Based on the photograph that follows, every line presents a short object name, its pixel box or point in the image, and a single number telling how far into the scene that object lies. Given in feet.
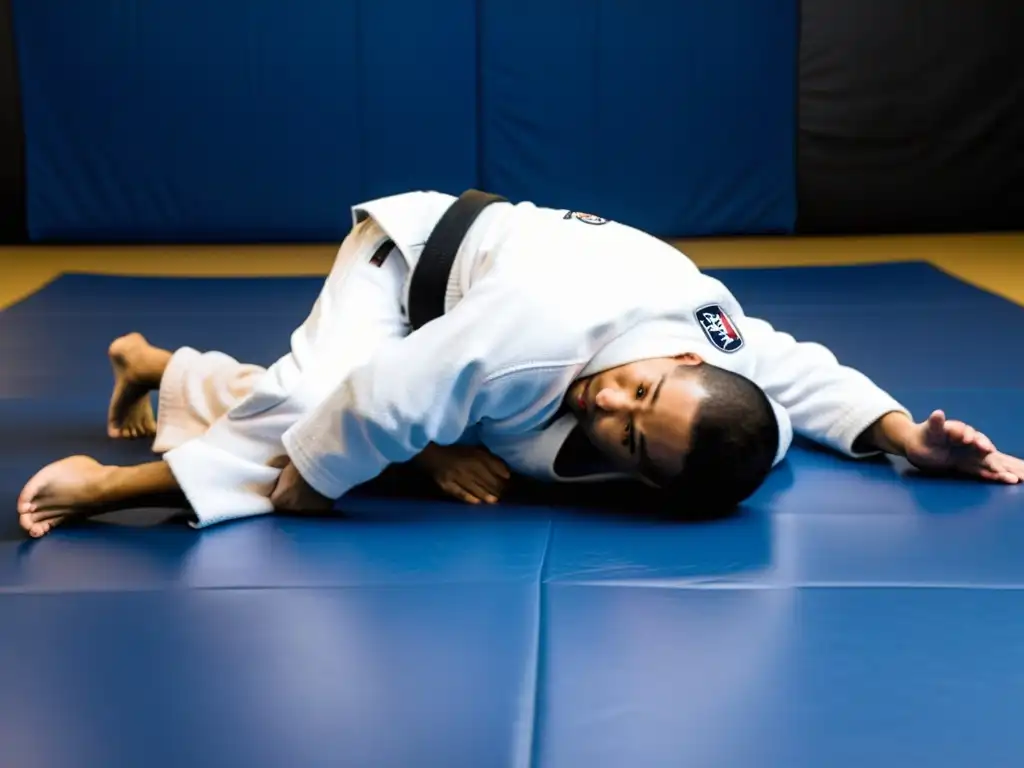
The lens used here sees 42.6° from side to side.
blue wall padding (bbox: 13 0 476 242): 19.24
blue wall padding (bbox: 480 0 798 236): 19.42
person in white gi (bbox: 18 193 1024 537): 6.69
